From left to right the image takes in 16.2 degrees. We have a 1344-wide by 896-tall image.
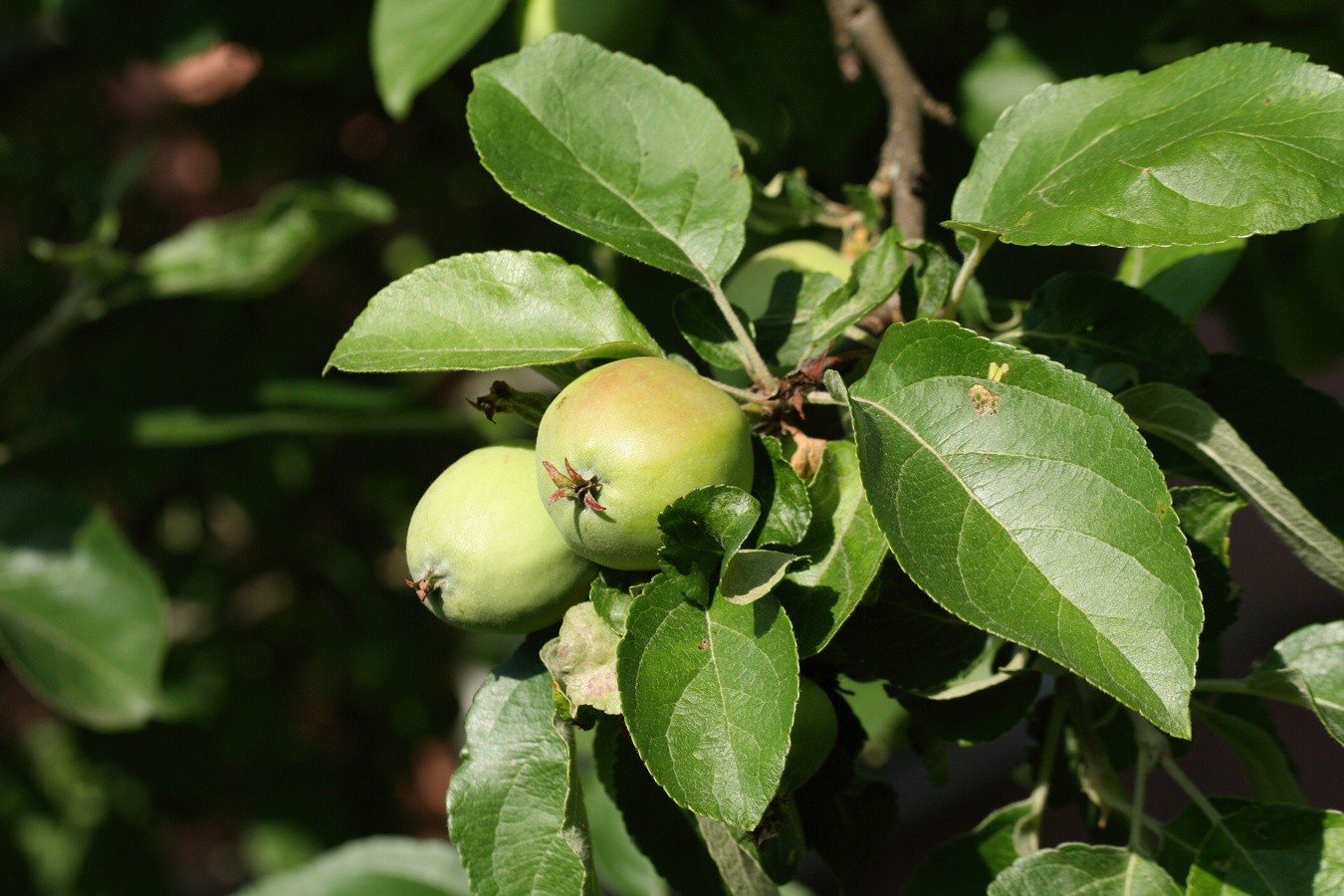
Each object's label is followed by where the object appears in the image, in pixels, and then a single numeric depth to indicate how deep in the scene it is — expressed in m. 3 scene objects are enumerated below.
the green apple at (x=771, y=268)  0.87
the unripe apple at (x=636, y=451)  0.79
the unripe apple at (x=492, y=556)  0.81
